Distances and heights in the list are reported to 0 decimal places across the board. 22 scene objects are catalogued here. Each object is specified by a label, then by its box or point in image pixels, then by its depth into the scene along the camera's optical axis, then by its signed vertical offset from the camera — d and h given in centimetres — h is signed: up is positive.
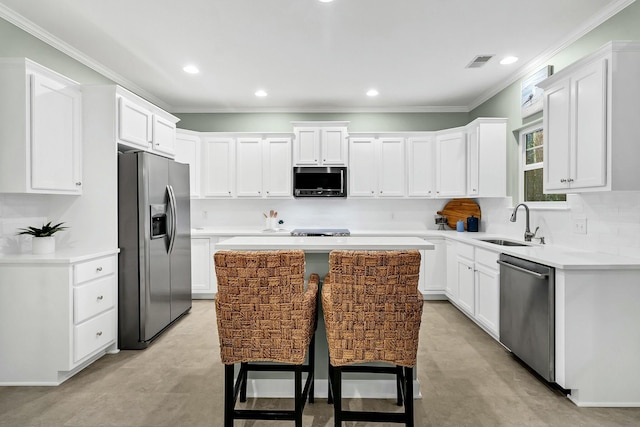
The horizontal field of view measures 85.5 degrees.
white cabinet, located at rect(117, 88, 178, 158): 316 +87
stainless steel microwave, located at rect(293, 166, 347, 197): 498 +42
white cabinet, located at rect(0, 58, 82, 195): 253 +63
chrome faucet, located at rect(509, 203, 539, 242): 344 -18
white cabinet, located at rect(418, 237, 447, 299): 468 -81
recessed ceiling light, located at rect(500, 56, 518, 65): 352 +157
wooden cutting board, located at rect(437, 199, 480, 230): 498 +2
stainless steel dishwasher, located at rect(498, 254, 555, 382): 235 -75
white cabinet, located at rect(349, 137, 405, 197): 503 +65
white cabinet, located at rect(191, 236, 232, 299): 471 -72
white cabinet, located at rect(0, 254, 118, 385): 252 -81
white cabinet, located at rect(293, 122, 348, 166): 495 +97
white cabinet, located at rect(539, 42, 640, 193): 222 +62
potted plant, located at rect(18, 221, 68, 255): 270 -22
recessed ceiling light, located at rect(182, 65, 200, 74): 374 +156
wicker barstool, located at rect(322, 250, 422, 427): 167 -51
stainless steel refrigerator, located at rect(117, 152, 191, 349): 314 -32
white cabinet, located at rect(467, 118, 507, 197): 420 +67
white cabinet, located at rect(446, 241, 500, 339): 321 -76
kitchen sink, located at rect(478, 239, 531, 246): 353 -33
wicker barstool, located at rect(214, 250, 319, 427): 171 -51
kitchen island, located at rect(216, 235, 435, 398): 226 -111
